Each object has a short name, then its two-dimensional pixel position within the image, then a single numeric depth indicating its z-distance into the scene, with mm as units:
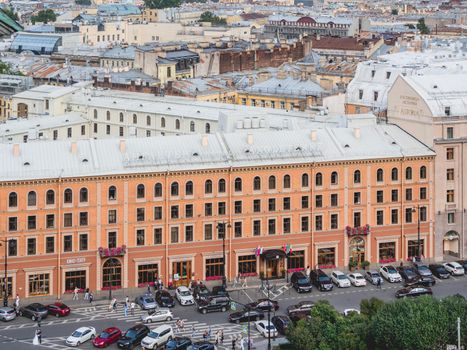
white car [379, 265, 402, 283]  80812
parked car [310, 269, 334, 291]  78812
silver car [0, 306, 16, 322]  72438
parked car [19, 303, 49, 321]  72438
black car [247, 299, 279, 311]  73312
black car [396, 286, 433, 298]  76312
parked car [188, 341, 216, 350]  64625
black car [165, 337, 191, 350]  65500
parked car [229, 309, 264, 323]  71562
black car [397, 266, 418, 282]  80750
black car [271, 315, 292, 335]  68438
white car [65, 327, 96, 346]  67125
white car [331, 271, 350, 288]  79750
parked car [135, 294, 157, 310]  74250
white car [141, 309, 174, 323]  71506
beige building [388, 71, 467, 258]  86188
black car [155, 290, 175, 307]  75250
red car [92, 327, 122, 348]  66688
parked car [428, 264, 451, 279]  81875
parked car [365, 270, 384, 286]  80250
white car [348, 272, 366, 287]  80062
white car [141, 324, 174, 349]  66250
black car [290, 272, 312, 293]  78250
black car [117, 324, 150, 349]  66562
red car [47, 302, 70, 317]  73250
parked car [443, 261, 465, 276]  82750
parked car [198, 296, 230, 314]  73938
